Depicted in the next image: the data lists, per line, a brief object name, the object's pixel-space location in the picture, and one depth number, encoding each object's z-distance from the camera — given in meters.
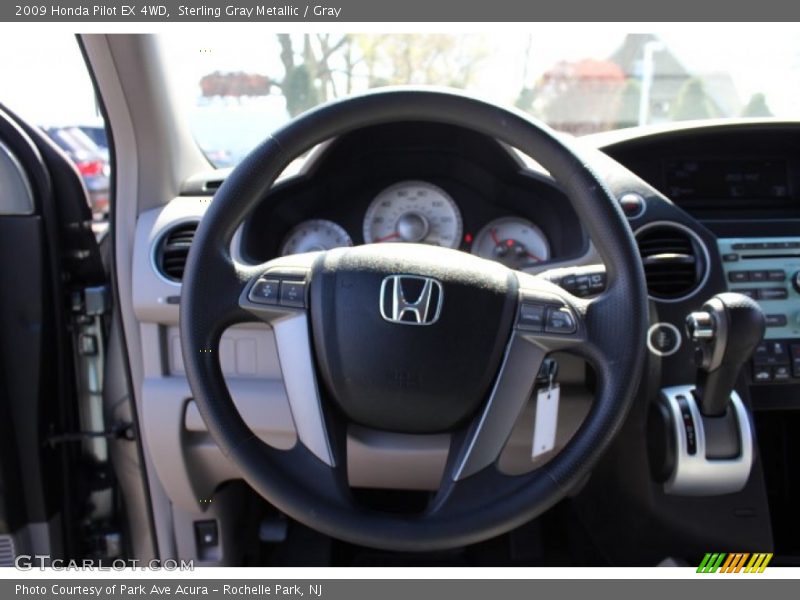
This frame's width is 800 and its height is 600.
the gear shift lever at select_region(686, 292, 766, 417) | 1.13
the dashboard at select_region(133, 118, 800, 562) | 1.42
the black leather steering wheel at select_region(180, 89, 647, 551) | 1.02
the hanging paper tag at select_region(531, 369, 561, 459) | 1.14
